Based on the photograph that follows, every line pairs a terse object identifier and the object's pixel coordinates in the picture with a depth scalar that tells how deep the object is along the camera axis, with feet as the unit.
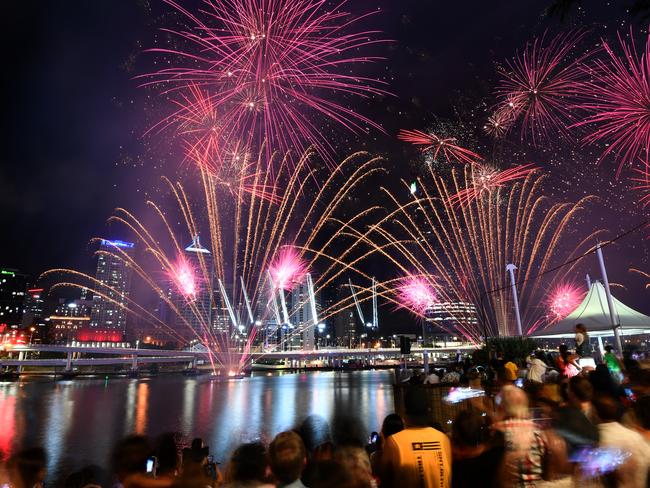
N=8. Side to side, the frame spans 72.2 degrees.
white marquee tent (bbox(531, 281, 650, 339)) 86.07
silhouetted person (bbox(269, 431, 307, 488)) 12.53
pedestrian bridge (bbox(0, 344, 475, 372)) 320.19
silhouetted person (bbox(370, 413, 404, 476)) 17.99
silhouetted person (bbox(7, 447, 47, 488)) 15.69
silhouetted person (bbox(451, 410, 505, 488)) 14.19
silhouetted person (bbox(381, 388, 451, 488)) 14.05
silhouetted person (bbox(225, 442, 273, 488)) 11.54
